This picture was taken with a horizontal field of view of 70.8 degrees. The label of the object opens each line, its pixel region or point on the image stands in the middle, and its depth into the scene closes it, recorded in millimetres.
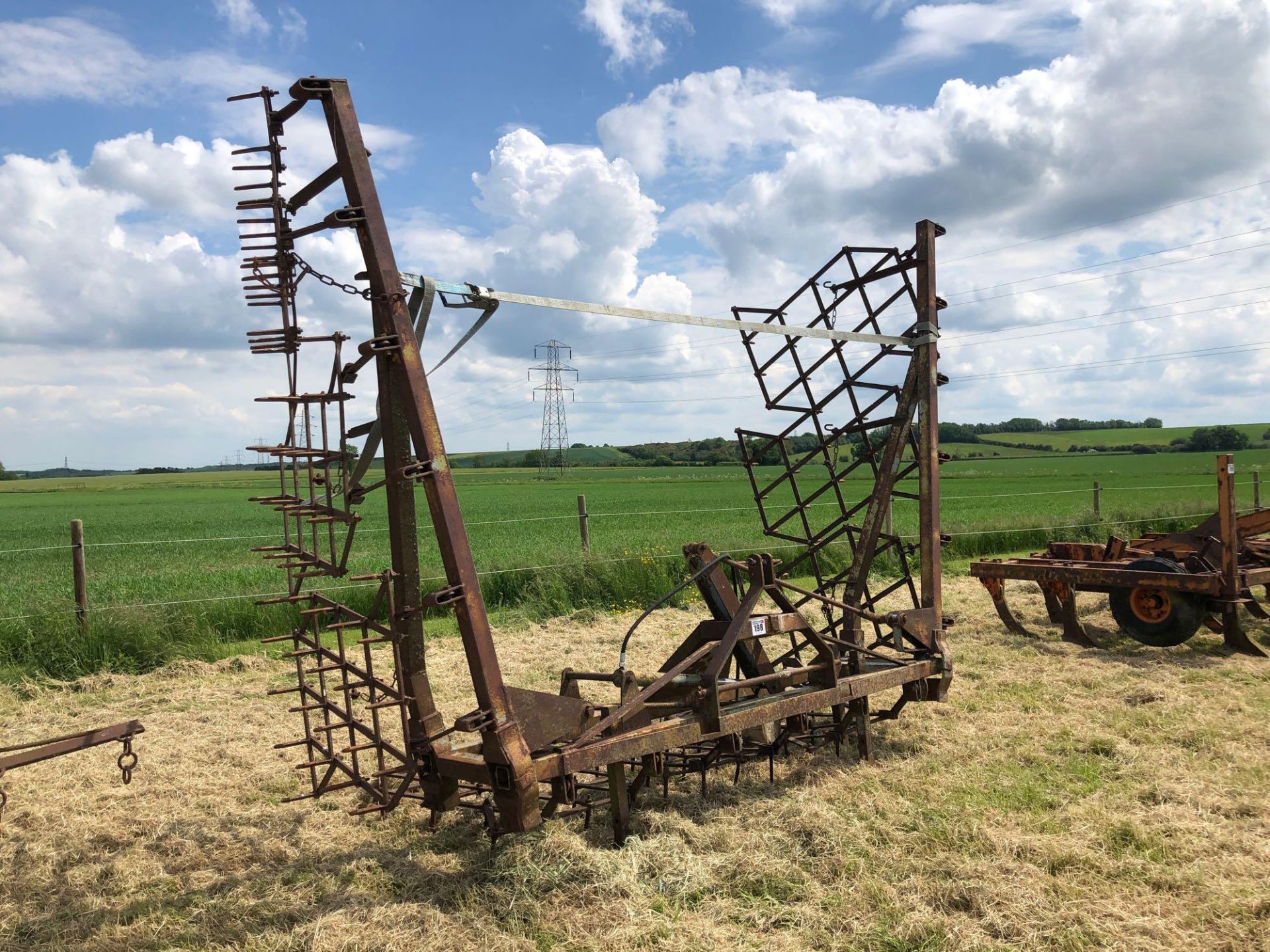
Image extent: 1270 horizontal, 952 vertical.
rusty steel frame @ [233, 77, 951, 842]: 3621
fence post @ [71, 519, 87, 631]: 9016
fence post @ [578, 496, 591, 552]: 12898
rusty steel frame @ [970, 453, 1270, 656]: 7926
